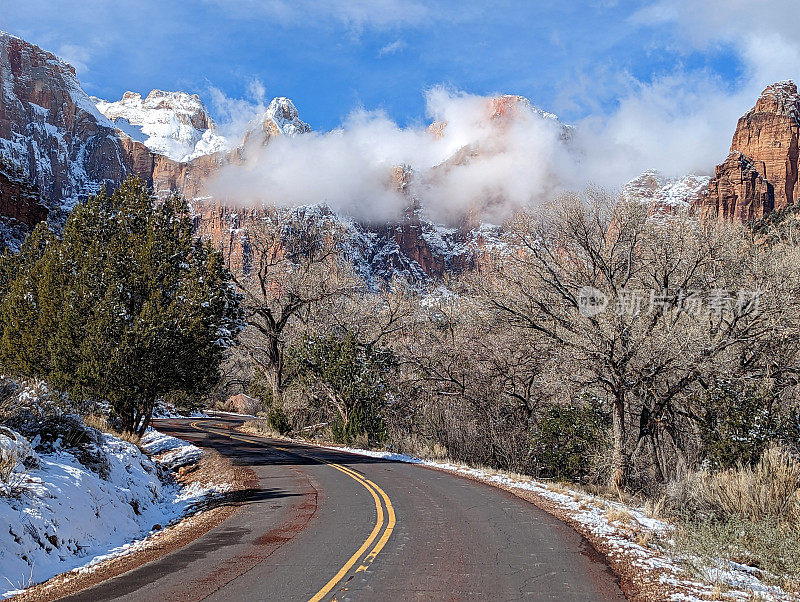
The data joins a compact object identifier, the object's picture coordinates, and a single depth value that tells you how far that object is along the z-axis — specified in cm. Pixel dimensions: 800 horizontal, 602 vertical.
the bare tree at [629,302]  1588
